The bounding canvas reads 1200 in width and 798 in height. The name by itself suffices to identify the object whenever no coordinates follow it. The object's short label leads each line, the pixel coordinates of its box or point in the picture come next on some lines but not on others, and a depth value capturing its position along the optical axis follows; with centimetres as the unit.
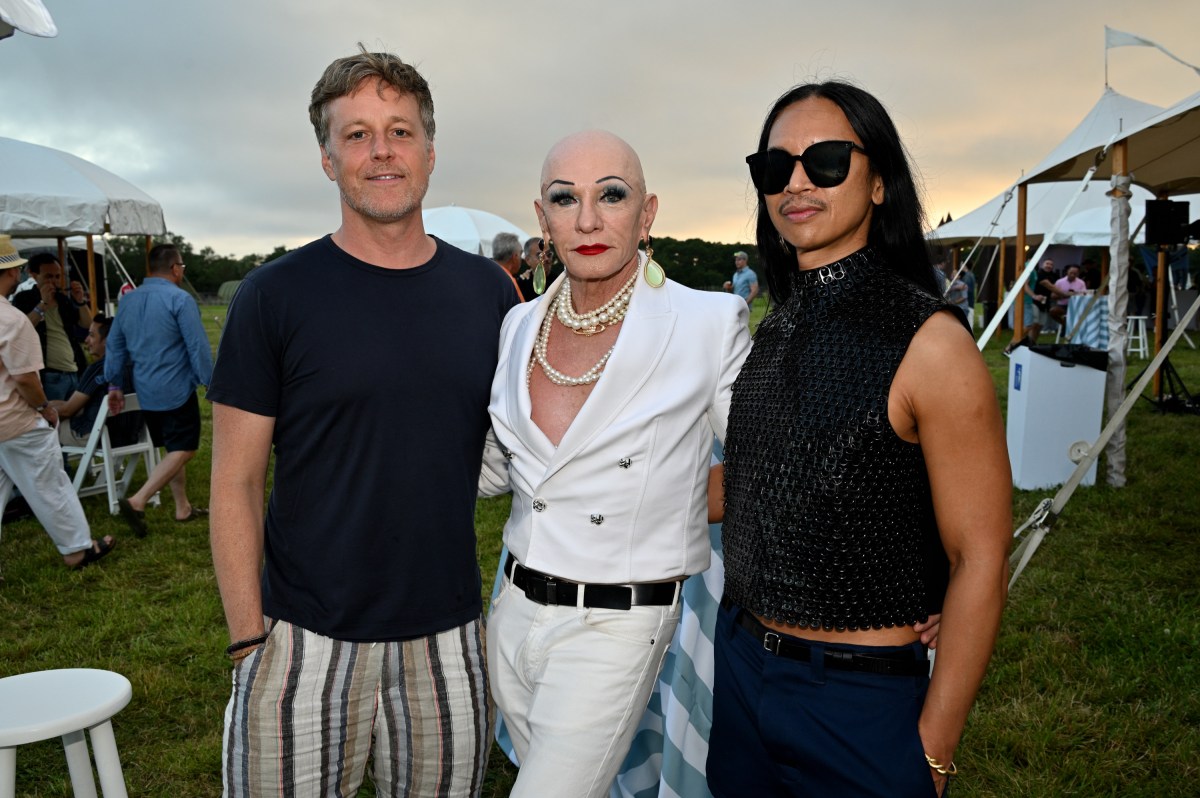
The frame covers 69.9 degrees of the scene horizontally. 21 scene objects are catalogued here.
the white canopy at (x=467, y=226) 1550
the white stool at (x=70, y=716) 230
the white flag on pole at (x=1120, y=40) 723
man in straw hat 574
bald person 198
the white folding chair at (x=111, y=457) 754
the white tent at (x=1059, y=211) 1928
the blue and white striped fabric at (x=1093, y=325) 1811
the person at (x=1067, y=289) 2065
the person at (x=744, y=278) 1752
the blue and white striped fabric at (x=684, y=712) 286
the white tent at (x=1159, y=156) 716
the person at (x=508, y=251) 984
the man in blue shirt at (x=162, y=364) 718
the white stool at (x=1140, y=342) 1822
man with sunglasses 168
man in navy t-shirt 214
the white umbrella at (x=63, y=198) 918
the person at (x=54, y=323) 842
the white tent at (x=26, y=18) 275
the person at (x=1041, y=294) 2138
